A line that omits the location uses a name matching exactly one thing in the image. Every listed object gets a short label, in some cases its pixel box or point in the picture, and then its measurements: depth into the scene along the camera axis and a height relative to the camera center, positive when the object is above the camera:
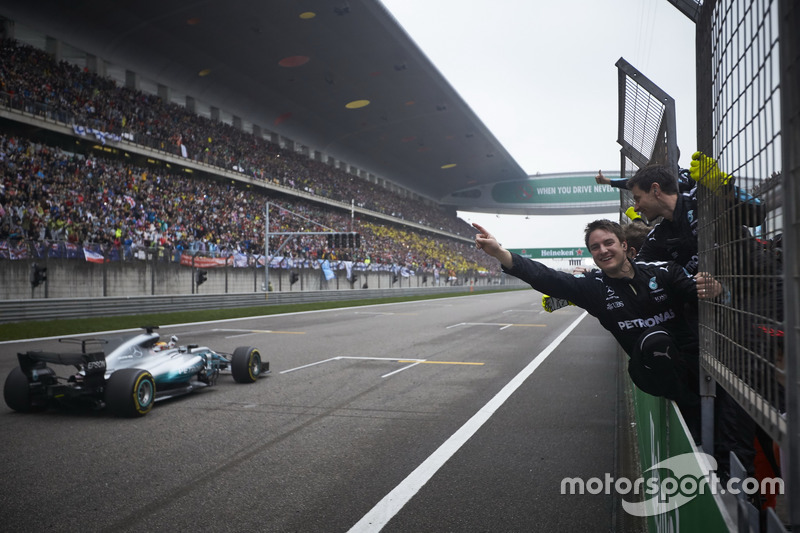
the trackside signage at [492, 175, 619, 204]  80.12 +11.45
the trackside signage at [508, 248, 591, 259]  84.23 +3.12
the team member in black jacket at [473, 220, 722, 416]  3.09 -0.10
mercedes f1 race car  5.98 -1.08
